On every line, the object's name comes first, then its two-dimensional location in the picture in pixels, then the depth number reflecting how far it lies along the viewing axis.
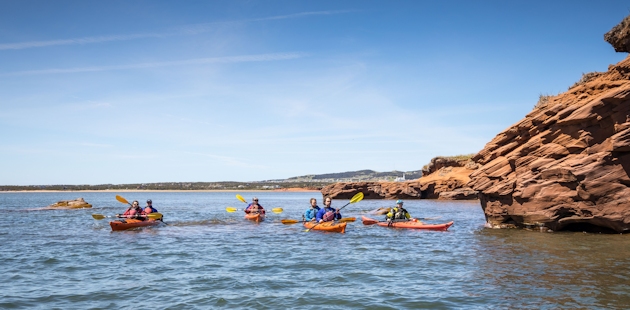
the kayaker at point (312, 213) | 24.27
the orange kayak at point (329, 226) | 21.35
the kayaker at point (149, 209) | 26.17
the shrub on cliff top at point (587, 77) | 19.44
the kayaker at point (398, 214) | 24.16
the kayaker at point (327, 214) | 22.81
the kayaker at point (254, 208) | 30.97
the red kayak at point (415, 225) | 21.67
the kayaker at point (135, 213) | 24.44
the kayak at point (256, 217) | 29.14
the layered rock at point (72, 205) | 44.75
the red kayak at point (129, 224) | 22.23
